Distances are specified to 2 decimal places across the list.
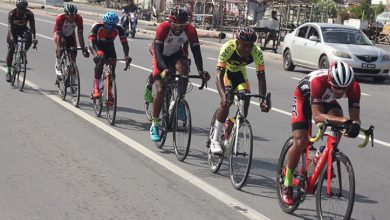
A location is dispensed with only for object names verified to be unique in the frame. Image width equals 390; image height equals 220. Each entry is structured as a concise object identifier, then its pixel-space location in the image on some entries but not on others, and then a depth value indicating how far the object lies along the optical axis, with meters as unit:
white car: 19.12
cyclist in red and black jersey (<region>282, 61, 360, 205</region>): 5.61
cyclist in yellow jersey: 7.30
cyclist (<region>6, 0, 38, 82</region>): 13.38
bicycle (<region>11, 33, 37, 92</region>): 13.42
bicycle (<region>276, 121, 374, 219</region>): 5.60
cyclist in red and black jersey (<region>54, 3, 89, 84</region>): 12.32
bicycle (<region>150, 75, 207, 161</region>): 8.35
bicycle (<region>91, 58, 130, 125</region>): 10.50
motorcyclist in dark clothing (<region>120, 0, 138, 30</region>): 31.23
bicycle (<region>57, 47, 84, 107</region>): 12.16
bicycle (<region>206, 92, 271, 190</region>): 7.12
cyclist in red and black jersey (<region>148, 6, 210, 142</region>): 8.66
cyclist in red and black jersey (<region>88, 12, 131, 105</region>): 10.95
